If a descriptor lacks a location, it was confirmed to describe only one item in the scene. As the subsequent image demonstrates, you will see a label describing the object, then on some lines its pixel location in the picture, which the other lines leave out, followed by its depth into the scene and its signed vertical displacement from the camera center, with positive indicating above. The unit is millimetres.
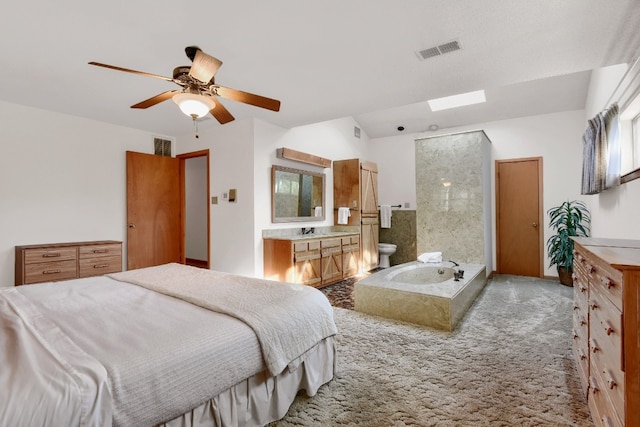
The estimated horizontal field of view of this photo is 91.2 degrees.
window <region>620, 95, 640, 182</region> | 2781 +682
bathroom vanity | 4336 -657
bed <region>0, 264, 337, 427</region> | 977 -524
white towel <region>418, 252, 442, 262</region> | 4891 -687
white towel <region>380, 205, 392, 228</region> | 6582 -50
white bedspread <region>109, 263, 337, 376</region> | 1569 -507
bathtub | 3123 -919
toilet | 6374 -783
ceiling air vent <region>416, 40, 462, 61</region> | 2498 +1349
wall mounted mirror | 4816 +324
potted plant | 4754 -280
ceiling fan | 2041 +918
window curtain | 2914 +618
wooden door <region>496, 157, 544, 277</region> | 5496 -78
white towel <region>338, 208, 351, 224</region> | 5910 -20
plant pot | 4777 -981
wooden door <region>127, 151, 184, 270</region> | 4688 +69
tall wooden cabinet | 5891 +296
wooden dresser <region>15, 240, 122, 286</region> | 3521 -542
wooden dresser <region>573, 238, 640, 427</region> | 1164 -529
